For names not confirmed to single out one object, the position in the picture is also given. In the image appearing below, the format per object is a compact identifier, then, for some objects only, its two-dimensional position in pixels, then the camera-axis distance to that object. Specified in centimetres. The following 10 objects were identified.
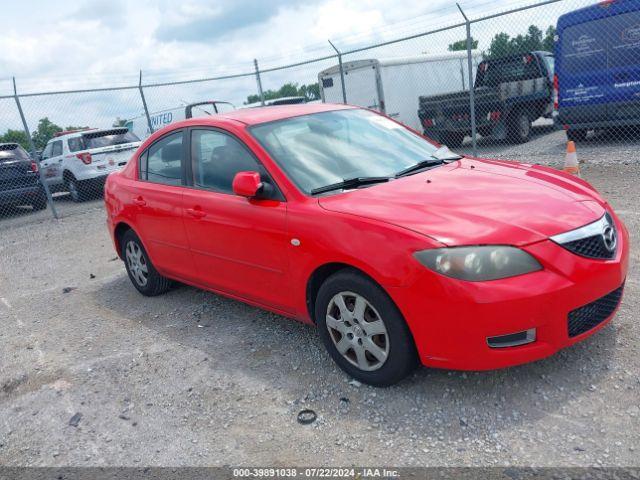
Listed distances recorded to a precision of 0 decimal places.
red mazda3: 268
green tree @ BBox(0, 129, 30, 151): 1416
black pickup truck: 1118
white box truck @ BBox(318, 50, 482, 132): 1313
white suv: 1239
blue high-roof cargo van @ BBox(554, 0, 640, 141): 902
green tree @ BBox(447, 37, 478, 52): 1712
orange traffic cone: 714
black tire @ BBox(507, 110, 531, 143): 1170
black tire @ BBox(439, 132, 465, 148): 1195
